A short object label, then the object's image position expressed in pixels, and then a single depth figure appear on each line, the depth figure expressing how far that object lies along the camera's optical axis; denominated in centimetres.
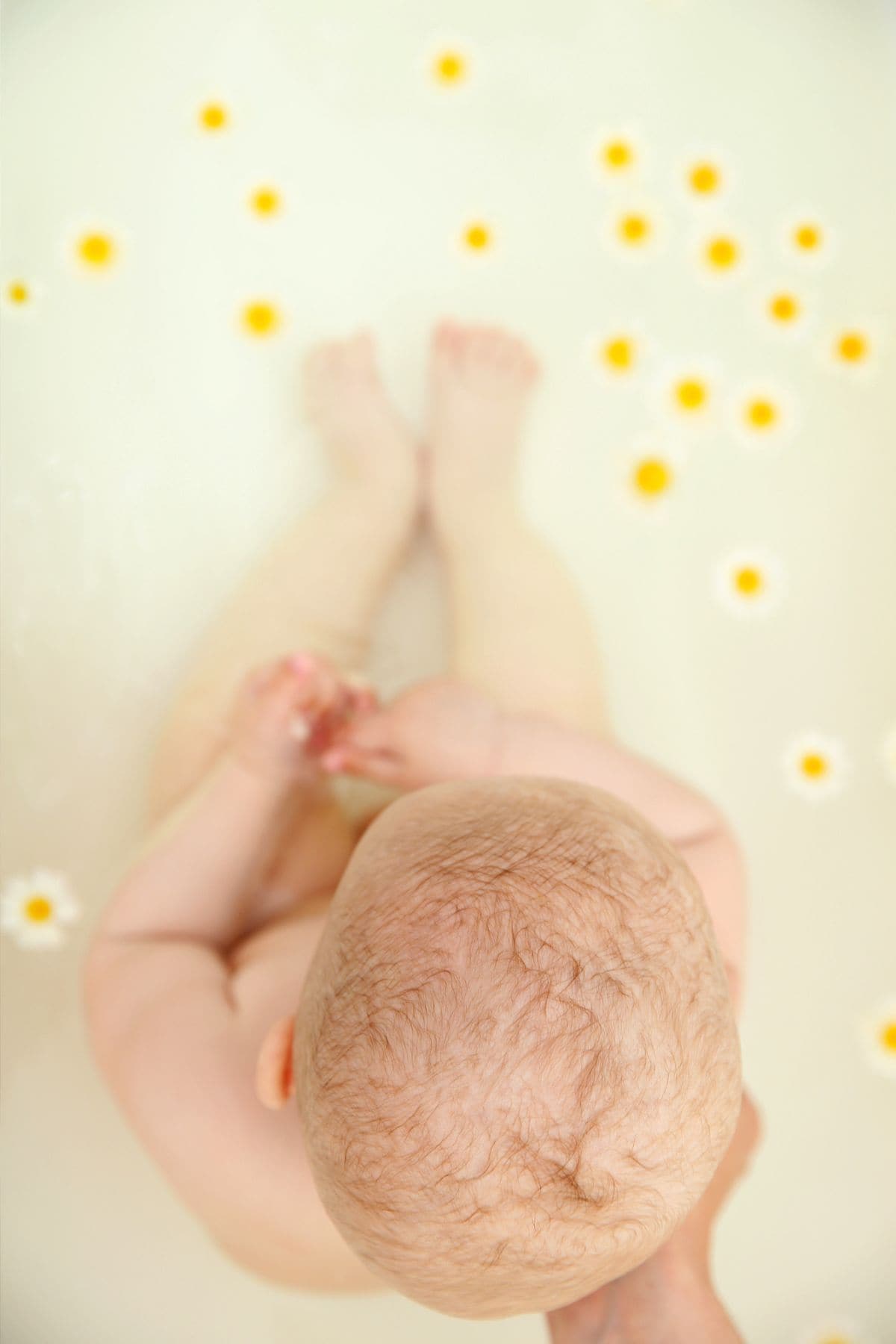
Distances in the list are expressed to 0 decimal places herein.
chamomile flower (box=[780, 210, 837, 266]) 92
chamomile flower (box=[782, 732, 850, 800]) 86
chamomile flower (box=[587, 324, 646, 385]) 92
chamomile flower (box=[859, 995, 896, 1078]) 81
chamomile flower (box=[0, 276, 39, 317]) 84
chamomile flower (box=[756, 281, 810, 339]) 91
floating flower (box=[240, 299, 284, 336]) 89
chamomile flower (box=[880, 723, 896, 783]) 86
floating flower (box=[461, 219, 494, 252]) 92
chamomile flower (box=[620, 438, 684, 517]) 91
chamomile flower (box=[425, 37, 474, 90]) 91
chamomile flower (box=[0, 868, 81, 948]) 75
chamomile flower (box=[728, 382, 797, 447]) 91
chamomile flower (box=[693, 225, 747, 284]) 92
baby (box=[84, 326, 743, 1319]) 45
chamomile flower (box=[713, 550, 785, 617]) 89
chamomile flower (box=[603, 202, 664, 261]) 92
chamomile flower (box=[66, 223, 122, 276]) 87
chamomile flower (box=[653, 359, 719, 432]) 91
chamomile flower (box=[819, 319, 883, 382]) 91
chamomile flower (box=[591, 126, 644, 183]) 92
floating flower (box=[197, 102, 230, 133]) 89
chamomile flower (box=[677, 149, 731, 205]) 92
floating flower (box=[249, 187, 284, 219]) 90
